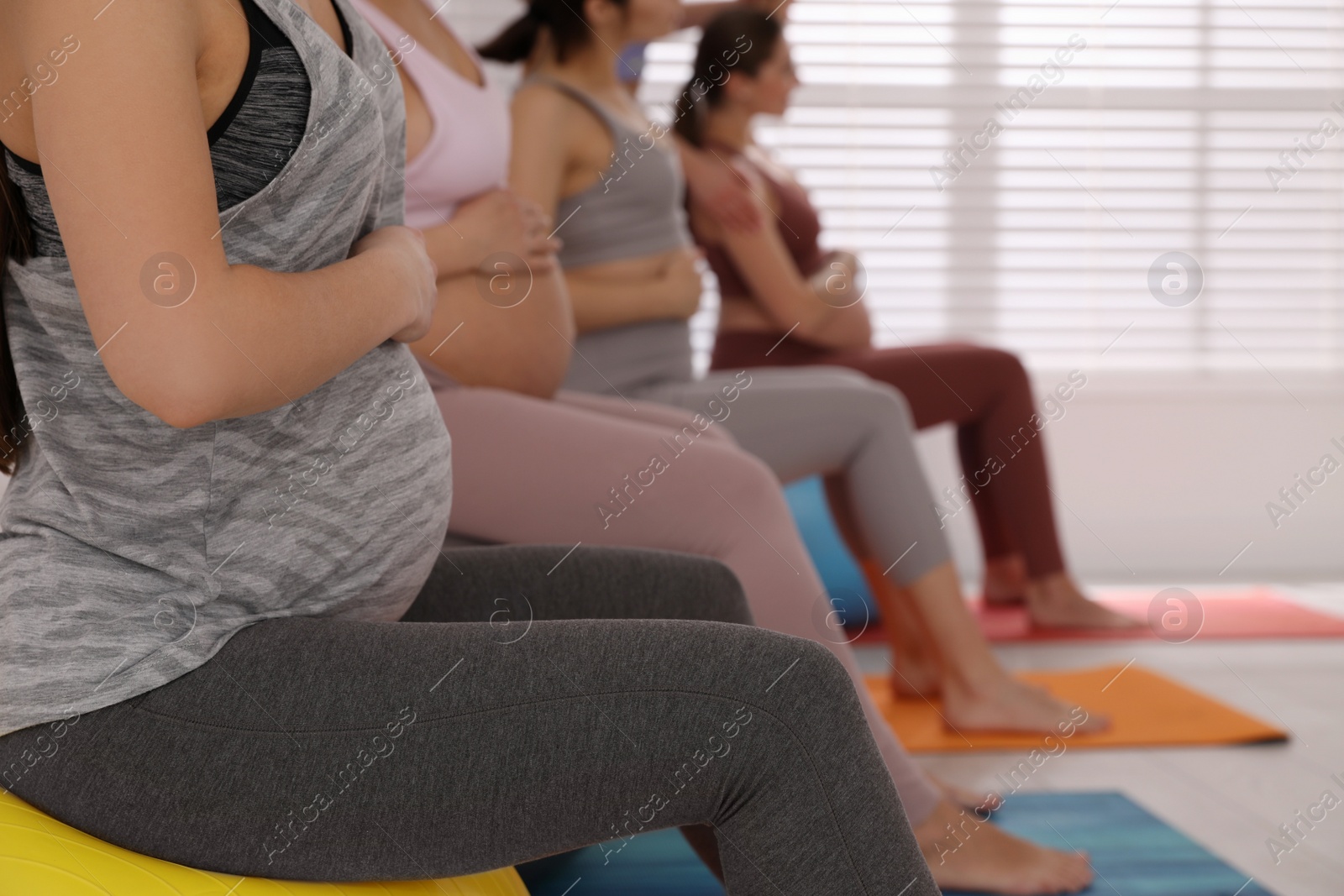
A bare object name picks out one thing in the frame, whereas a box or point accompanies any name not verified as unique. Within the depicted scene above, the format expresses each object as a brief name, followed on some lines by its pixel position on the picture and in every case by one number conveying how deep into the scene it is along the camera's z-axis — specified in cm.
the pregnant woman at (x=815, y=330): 482
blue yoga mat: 404
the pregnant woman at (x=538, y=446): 388
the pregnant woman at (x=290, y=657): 259
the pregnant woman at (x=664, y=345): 435
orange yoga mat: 445
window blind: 579
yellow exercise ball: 263
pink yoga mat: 506
